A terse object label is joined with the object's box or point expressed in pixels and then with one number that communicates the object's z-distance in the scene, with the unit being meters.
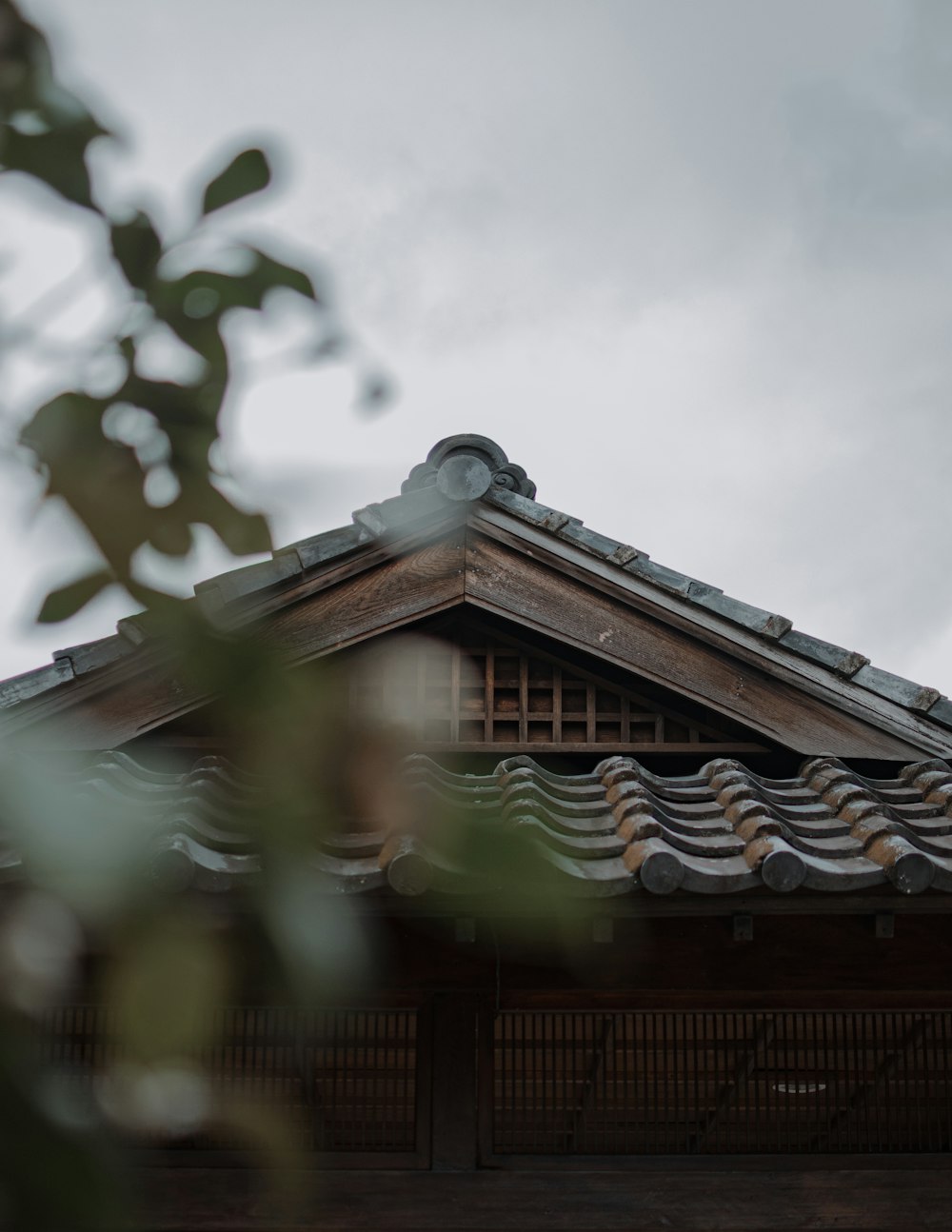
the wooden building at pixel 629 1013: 2.94
